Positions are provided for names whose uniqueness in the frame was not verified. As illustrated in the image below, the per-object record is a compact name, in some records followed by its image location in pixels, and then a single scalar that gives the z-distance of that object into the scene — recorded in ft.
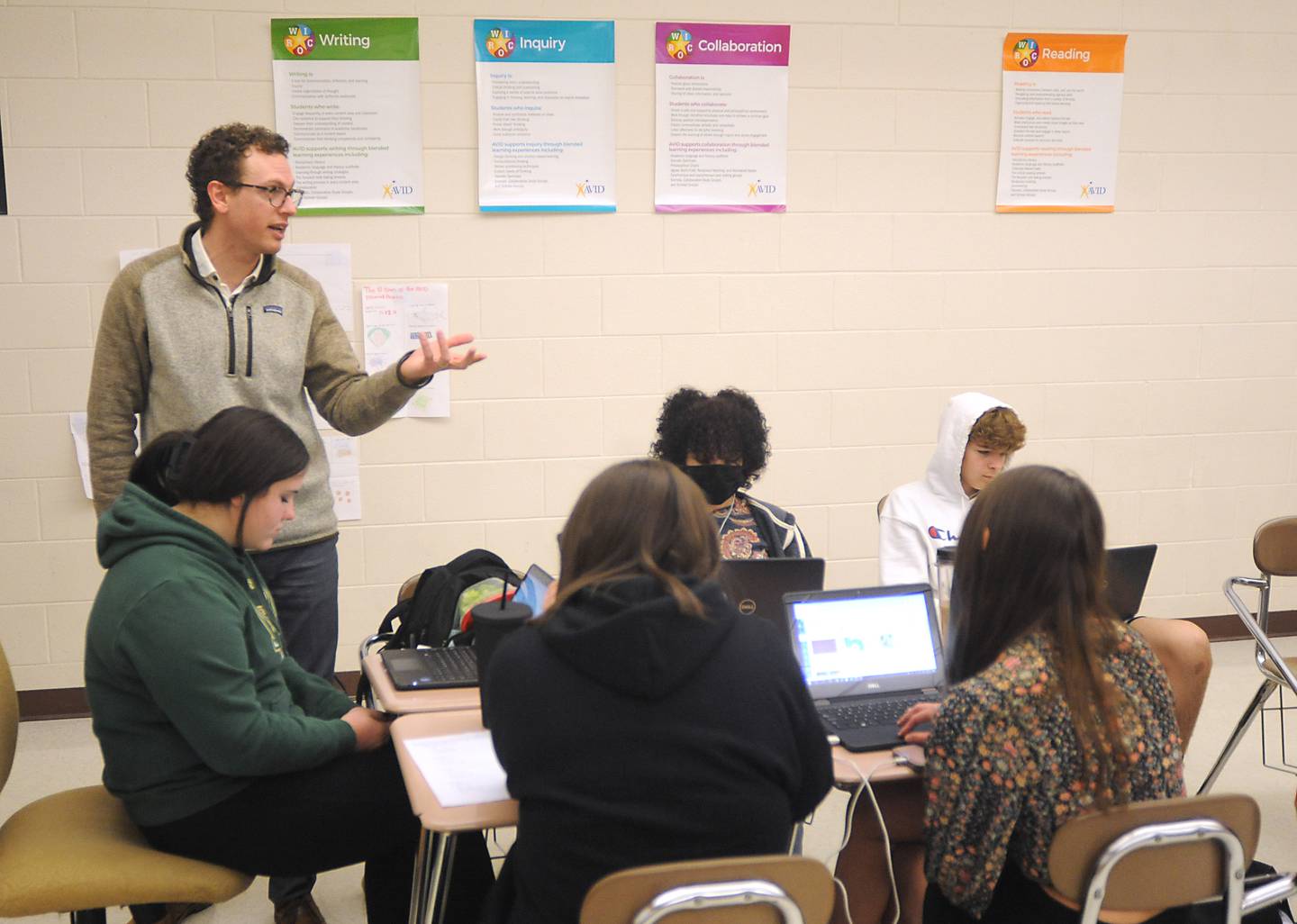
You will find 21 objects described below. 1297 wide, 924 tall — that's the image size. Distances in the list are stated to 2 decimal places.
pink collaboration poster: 12.71
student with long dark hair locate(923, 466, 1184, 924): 5.44
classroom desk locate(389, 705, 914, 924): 5.58
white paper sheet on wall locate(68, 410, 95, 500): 12.23
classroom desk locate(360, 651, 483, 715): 6.97
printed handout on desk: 5.82
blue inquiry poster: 12.35
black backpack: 8.11
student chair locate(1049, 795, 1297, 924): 5.33
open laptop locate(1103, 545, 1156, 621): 7.67
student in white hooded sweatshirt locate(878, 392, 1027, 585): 9.50
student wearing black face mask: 8.73
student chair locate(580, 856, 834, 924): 4.69
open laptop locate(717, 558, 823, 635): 7.22
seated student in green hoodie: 6.00
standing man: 8.32
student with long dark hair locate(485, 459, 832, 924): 4.89
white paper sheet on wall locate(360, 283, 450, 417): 12.55
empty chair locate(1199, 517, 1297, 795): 9.95
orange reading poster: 13.55
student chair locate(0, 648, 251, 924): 6.08
